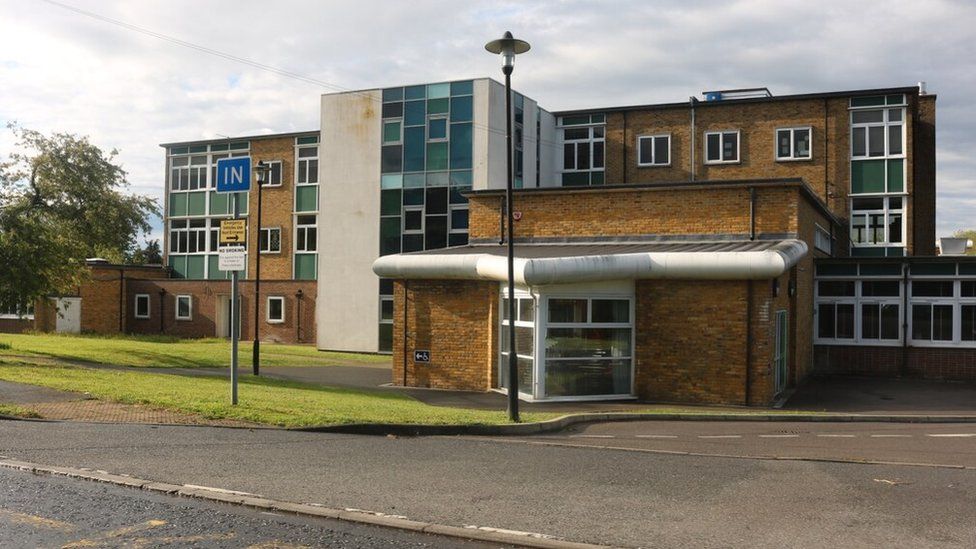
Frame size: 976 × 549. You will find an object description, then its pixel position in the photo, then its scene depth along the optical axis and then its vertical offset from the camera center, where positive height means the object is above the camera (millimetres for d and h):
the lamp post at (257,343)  22984 -1491
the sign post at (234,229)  13516 +948
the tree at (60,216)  22094 +3147
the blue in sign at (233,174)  13805 +1849
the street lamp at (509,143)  13805 +2550
